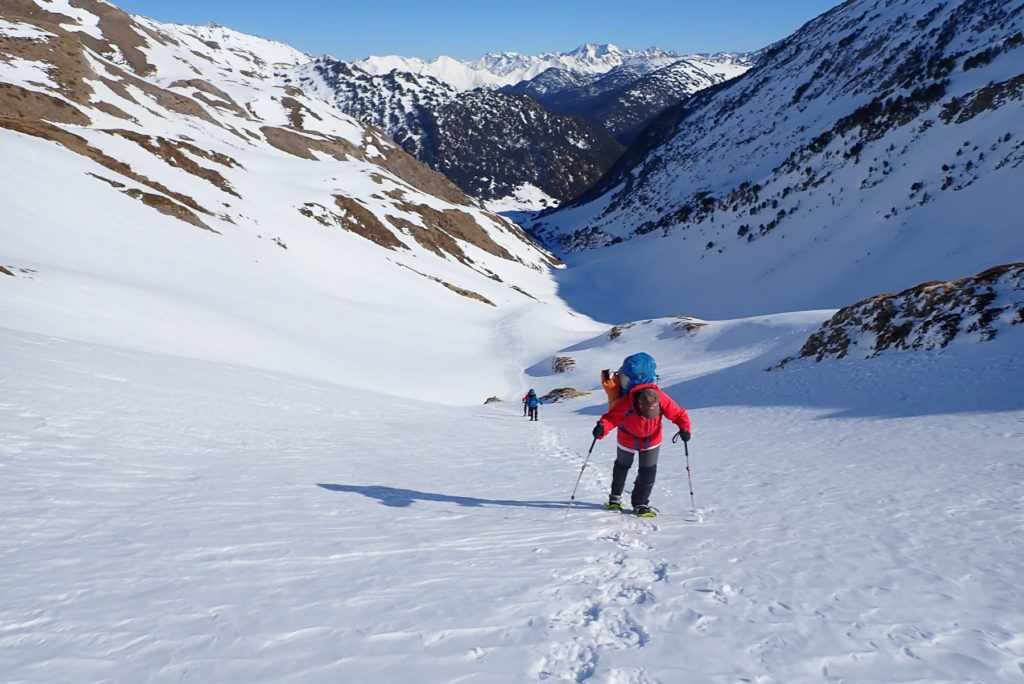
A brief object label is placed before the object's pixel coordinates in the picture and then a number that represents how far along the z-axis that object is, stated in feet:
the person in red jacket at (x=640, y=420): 20.98
